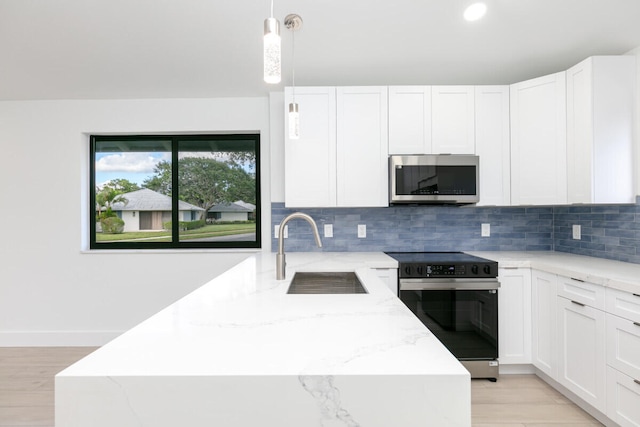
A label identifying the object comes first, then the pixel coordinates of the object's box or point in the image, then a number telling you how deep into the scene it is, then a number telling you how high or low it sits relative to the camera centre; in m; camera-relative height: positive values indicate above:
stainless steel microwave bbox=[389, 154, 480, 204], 2.71 +0.30
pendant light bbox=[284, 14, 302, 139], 2.01 +0.64
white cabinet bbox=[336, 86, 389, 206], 2.80 +0.59
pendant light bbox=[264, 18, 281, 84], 1.04 +0.52
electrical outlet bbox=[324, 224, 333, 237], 3.17 -0.15
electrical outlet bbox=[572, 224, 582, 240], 2.84 -0.15
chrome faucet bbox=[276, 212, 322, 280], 1.69 -0.22
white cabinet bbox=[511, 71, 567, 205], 2.58 +0.57
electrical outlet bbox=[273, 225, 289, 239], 3.16 -0.17
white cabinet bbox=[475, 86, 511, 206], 2.77 +0.63
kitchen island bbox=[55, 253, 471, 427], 0.68 -0.34
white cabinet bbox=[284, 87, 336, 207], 2.80 +0.51
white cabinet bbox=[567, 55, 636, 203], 2.36 +0.60
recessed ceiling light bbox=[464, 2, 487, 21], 1.94 +1.19
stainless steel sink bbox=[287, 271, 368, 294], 1.75 -0.40
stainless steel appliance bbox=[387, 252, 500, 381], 2.52 -0.67
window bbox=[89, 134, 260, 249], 3.48 +0.28
